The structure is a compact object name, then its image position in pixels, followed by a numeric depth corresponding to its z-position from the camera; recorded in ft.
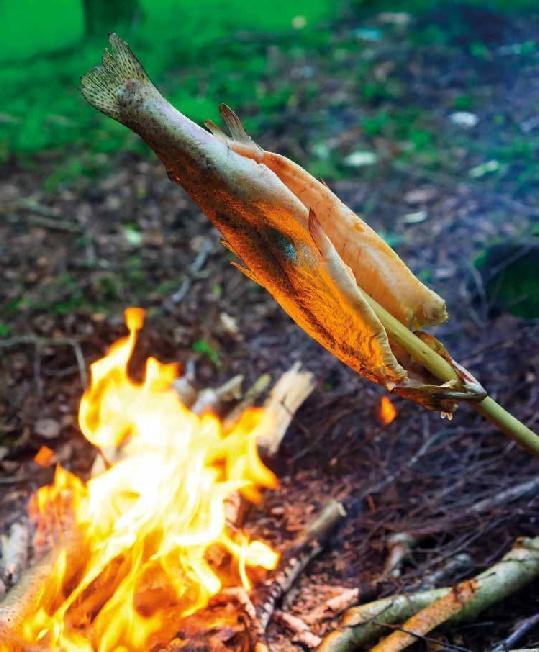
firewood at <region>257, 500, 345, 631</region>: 7.97
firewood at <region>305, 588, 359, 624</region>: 7.93
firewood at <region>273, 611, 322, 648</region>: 7.49
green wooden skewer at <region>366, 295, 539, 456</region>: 6.08
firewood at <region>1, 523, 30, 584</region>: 8.12
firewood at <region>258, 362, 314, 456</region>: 10.34
